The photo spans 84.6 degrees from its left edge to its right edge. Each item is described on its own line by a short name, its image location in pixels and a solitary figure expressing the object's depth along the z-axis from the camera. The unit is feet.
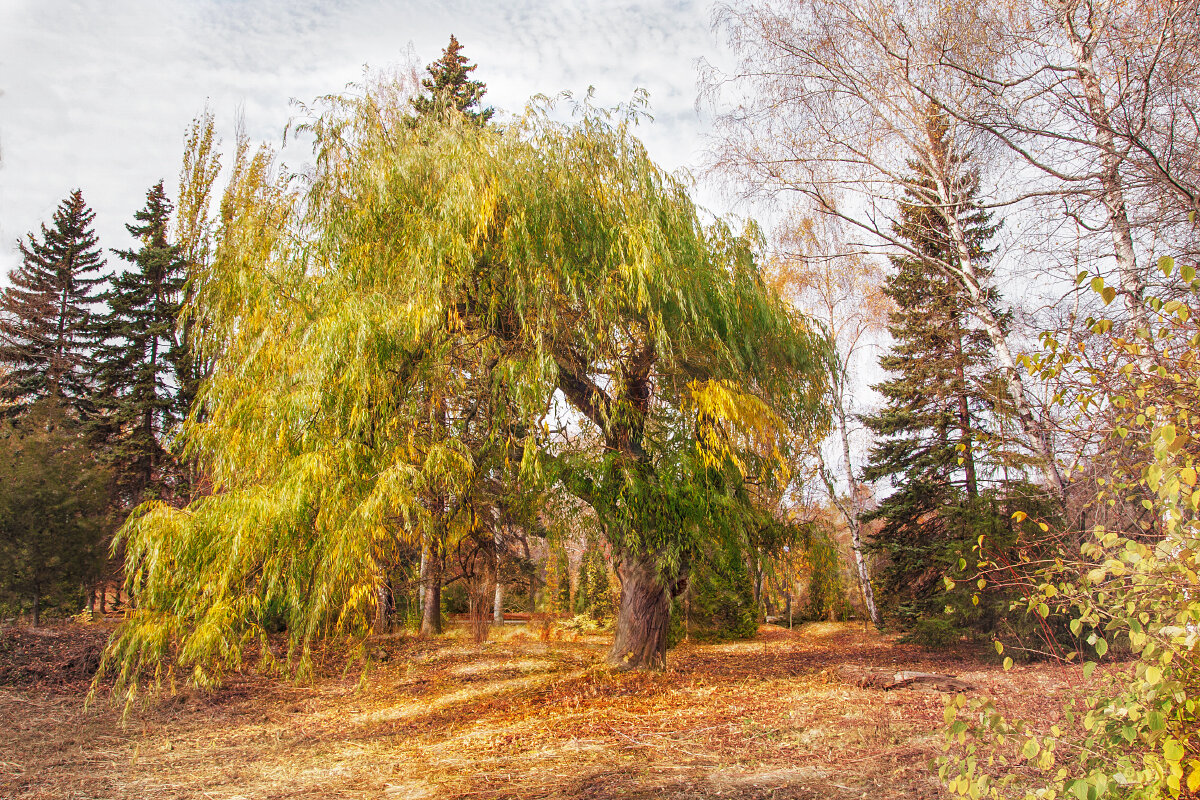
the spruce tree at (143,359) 41.27
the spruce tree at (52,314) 48.88
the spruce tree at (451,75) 43.01
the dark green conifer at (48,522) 32.50
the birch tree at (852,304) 40.27
